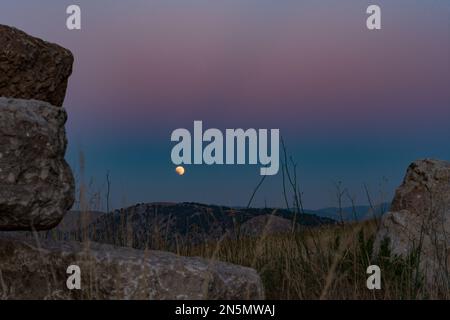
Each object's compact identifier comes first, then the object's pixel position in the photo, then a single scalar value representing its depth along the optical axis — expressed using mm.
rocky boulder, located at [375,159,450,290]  7148
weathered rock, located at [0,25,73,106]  5375
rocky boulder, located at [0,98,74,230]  4340
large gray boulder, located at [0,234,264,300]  4676
